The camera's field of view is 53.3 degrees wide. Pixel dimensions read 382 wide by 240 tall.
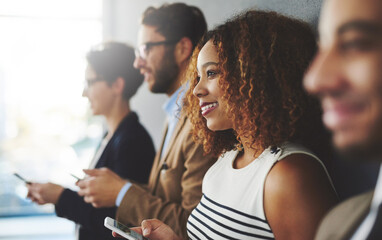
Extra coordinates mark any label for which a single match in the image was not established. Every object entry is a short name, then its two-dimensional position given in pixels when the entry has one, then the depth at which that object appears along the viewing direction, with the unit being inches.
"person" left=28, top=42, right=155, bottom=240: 71.2
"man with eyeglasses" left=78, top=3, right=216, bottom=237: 53.2
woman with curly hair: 32.7
